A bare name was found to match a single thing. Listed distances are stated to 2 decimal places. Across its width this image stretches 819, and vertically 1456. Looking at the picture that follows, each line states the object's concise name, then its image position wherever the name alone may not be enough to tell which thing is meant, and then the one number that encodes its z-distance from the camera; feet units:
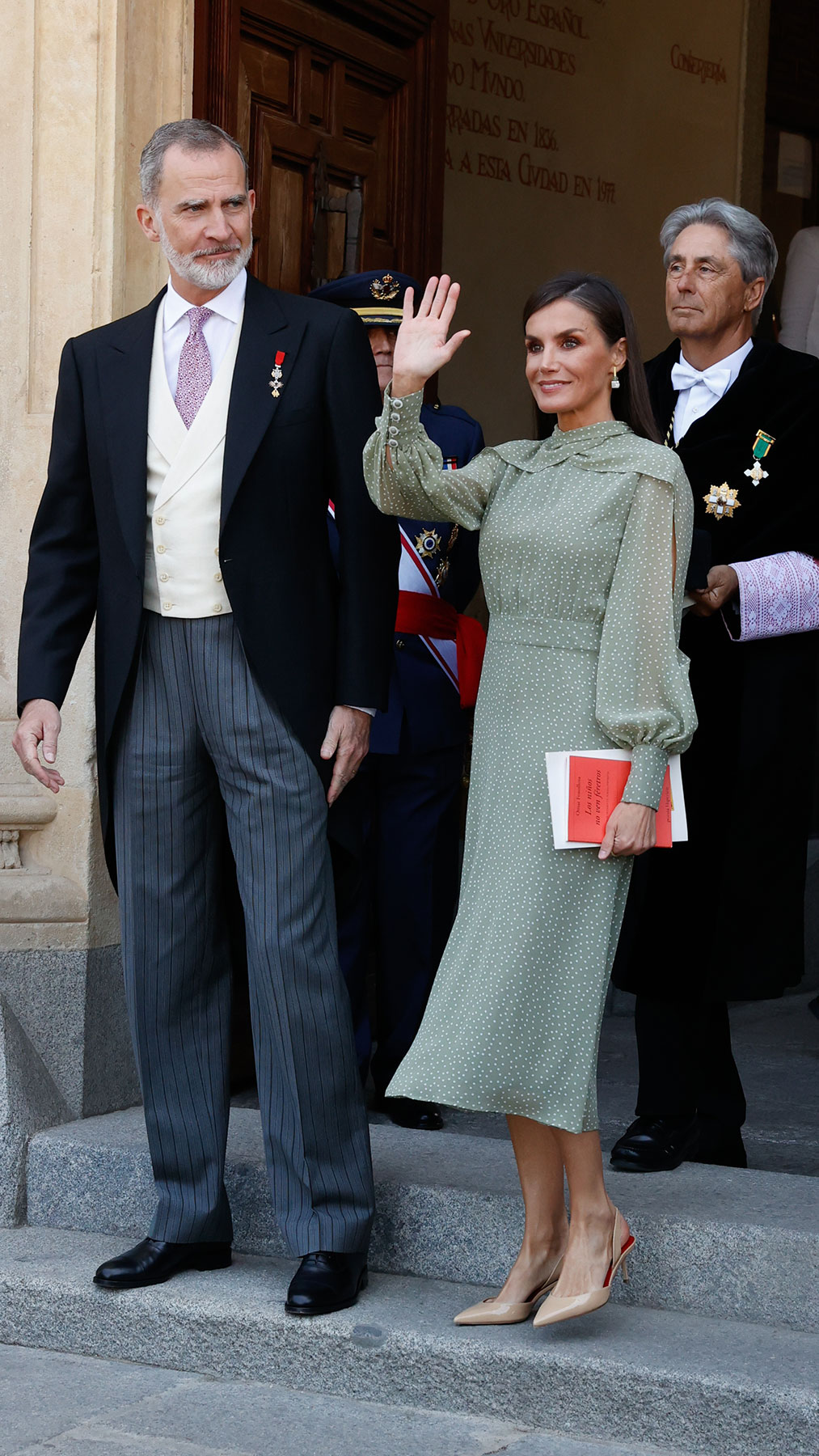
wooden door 30.12
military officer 27.45
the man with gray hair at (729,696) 23.40
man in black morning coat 21.54
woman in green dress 19.45
